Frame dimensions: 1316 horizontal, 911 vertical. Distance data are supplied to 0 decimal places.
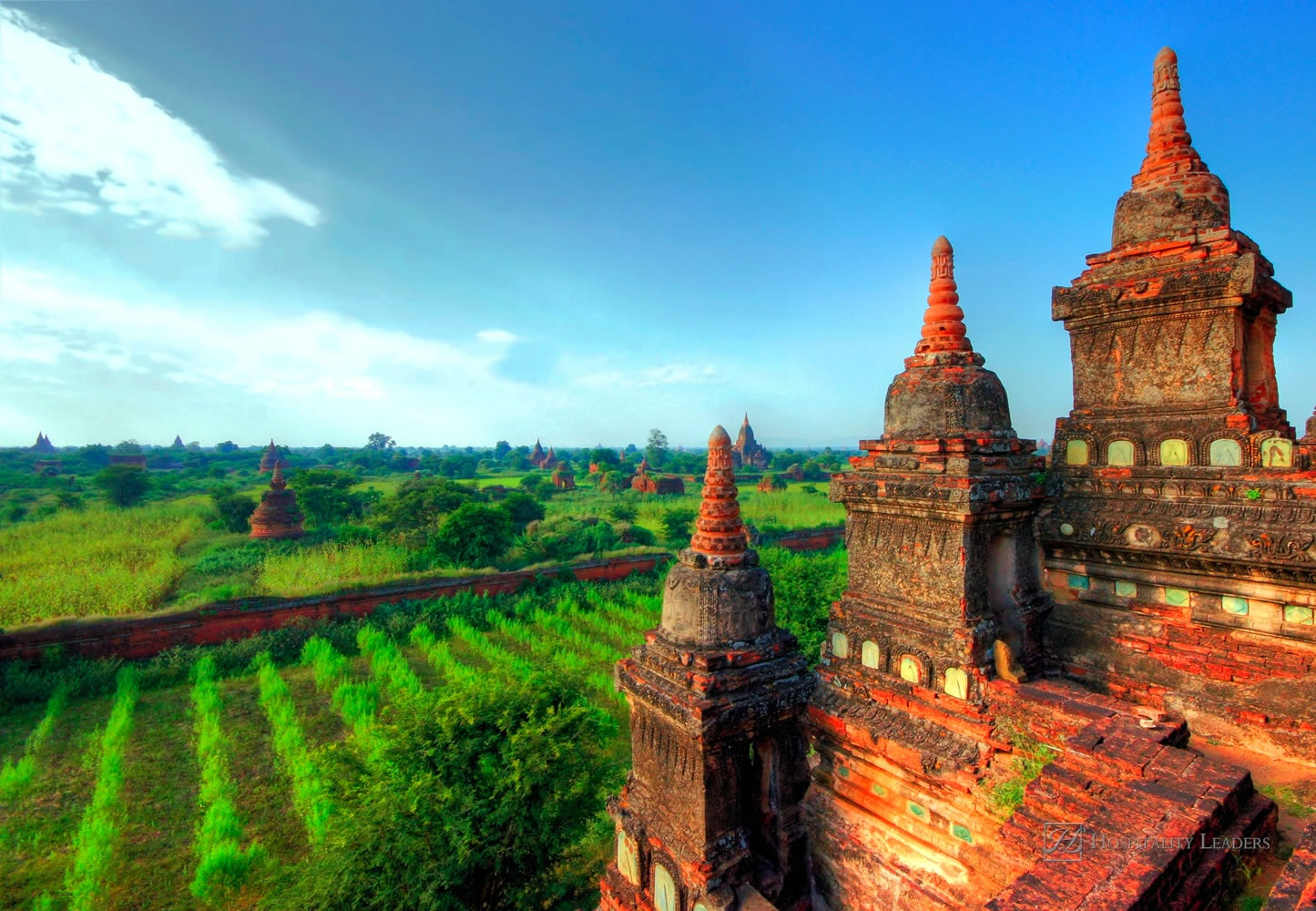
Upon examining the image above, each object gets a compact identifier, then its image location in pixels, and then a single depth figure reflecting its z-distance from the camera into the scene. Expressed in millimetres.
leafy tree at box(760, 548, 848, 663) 16883
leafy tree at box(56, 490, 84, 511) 39281
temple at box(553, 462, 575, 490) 62094
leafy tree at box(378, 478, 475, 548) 31422
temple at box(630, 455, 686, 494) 56094
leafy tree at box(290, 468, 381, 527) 37625
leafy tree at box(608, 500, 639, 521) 37938
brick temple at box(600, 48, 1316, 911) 4160
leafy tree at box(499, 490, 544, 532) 35531
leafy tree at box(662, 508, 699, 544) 35812
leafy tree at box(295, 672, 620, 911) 7305
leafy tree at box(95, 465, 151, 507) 43375
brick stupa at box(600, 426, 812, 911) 4449
